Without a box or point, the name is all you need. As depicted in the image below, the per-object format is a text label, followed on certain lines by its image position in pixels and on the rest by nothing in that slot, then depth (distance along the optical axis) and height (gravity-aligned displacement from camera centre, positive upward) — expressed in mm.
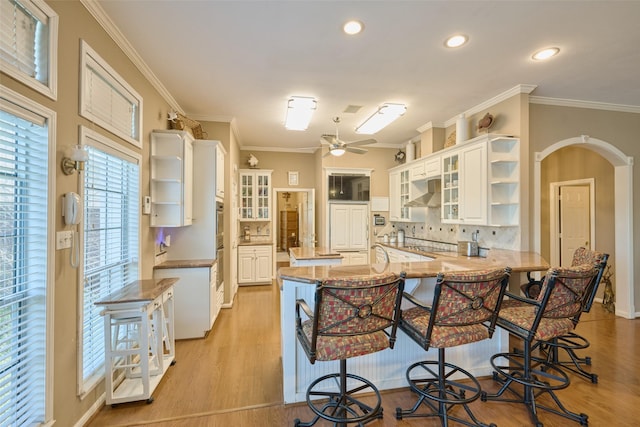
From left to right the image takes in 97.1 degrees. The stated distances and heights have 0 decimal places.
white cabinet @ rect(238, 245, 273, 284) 5836 -982
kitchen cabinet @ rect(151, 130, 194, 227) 3268 +454
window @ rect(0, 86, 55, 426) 1444 -256
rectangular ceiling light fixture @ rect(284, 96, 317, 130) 3643 +1455
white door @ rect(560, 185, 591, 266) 5012 -43
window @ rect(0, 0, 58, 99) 1424 +950
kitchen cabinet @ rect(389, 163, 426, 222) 5273 +471
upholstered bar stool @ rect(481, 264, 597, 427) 1850 -729
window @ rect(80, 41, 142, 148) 1991 +977
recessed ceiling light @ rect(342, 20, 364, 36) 2195 +1508
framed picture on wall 6547 +904
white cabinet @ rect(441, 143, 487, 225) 3553 +440
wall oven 3956 -367
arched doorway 3837 -32
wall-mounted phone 1775 +53
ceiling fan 3854 +1009
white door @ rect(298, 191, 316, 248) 6516 -145
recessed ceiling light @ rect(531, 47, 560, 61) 2559 +1525
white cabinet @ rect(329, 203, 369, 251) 5793 -205
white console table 2137 -1014
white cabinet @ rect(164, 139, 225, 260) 3779 +50
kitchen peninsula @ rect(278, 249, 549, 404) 2166 -1081
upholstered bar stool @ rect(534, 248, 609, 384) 2135 -1252
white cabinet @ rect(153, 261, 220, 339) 3369 -1006
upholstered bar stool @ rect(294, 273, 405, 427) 1530 -580
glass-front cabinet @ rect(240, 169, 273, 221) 6086 +476
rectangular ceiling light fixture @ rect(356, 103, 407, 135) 3850 +1466
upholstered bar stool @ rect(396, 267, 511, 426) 1699 -635
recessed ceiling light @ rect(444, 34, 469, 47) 2375 +1516
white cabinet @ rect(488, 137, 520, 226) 3420 +443
